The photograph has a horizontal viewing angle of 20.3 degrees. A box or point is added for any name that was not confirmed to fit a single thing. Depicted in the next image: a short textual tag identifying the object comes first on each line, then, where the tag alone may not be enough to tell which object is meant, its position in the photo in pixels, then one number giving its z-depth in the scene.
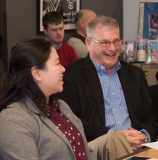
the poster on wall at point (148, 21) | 5.45
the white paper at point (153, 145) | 2.21
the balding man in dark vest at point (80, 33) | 4.64
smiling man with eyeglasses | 2.79
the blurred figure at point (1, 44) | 3.68
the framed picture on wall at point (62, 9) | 4.30
